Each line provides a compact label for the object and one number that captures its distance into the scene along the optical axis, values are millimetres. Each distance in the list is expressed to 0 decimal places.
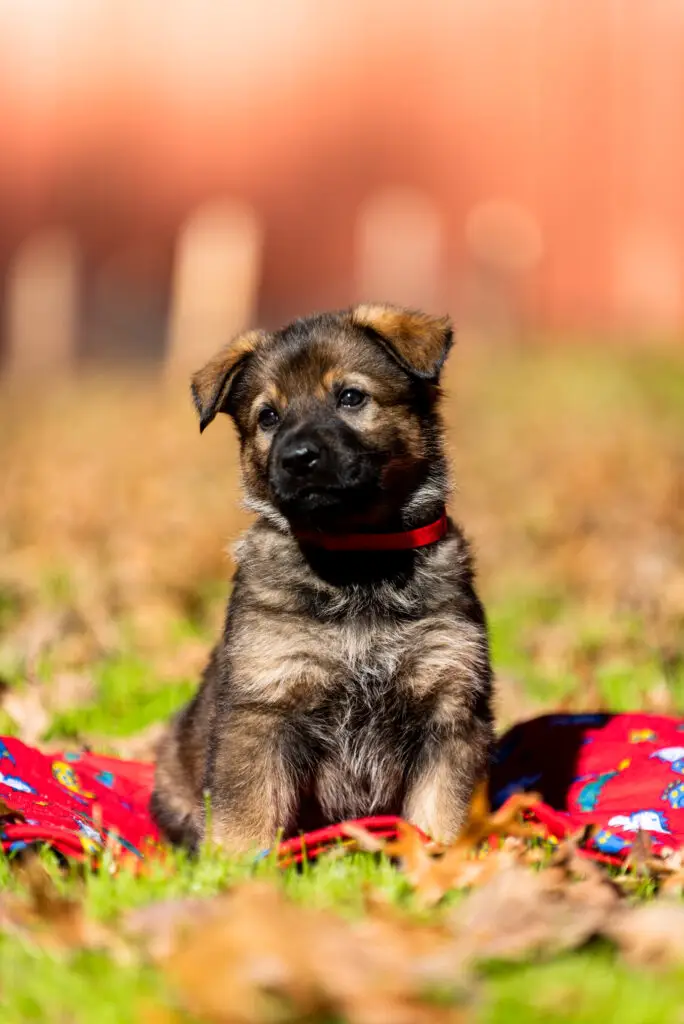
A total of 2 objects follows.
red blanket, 3410
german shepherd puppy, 3480
